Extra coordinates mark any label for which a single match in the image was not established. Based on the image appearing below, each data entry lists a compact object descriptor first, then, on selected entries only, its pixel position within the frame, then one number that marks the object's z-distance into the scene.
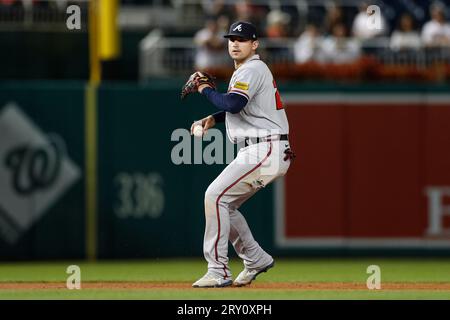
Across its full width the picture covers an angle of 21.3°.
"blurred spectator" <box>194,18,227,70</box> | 16.28
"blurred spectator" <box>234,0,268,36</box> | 17.95
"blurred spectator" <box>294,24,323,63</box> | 16.69
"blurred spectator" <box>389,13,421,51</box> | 17.02
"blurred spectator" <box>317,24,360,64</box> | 16.56
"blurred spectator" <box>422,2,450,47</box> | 17.39
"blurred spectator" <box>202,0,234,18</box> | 18.30
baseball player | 9.74
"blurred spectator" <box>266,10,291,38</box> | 17.66
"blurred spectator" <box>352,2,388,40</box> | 17.73
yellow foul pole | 14.82
